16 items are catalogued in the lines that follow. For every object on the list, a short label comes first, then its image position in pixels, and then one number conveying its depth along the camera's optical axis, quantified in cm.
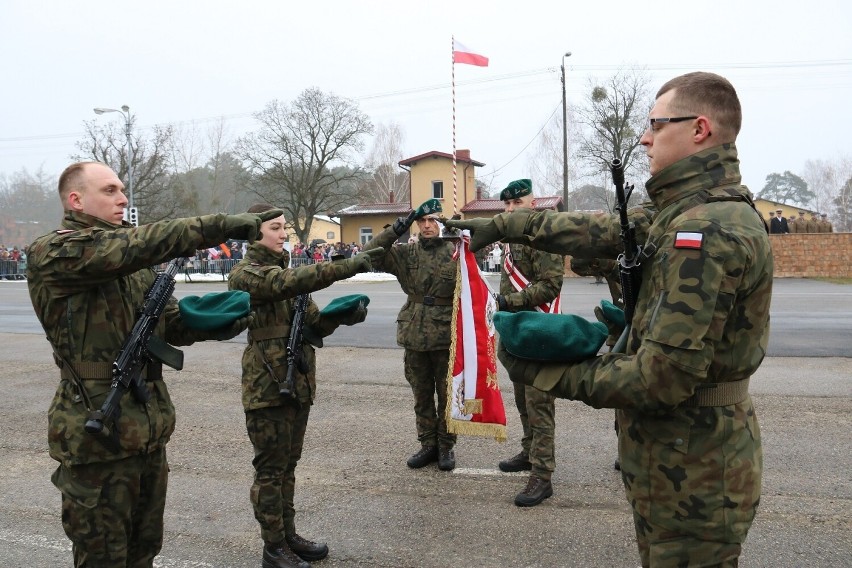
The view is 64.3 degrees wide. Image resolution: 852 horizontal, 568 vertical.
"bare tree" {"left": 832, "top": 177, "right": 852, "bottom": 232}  6794
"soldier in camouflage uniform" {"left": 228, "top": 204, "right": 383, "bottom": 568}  386
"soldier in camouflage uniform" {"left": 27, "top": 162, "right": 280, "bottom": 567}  283
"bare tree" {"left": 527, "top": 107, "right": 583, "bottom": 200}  5309
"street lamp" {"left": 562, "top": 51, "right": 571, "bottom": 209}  3251
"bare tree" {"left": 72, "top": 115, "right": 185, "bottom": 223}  4728
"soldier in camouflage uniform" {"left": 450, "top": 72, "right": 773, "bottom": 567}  202
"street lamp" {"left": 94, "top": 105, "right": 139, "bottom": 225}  2589
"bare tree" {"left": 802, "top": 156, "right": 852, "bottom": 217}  7556
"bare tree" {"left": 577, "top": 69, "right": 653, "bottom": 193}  4216
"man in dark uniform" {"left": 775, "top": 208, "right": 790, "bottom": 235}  2711
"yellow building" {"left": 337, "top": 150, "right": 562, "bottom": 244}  4462
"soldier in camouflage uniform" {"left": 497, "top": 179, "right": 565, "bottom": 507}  496
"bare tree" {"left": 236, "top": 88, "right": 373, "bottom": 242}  4928
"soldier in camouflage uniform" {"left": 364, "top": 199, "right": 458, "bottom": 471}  573
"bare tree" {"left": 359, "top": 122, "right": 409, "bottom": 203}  6438
